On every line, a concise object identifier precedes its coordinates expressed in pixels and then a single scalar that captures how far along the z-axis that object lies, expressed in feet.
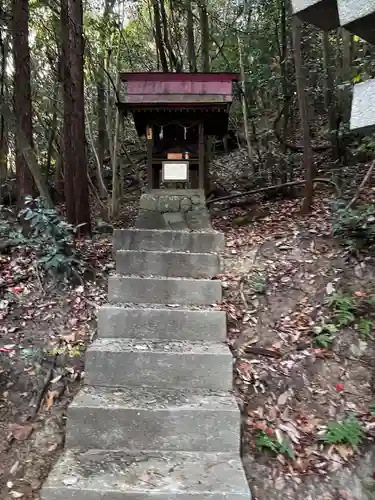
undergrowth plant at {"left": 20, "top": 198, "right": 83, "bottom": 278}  15.33
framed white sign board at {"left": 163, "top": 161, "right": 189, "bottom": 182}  23.88
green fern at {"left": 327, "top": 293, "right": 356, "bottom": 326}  13.80
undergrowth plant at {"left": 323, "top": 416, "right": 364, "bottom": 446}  10.90
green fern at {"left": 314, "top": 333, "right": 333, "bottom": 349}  13.28
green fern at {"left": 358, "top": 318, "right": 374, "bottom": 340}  13.47
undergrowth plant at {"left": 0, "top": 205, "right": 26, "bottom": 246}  18.24
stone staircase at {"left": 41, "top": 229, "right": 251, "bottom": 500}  9.27
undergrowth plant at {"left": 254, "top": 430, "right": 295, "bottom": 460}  10.78
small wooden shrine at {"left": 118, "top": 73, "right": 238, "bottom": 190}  22.13
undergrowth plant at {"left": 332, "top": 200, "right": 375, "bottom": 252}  16.56
